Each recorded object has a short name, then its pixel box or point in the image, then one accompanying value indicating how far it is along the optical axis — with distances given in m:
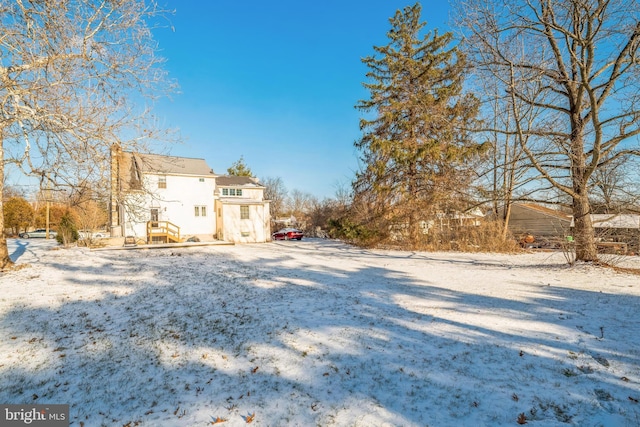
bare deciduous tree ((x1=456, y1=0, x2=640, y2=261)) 8.55
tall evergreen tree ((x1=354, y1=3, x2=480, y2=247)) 16.19
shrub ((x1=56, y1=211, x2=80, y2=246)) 17.98
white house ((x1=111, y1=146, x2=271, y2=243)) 21.70
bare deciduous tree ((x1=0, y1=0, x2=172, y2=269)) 6.35
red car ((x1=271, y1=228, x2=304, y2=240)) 27.66
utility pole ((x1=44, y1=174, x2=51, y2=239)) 8.02
